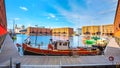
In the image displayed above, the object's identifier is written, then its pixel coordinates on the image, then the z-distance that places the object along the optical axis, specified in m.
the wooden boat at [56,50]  8.79
